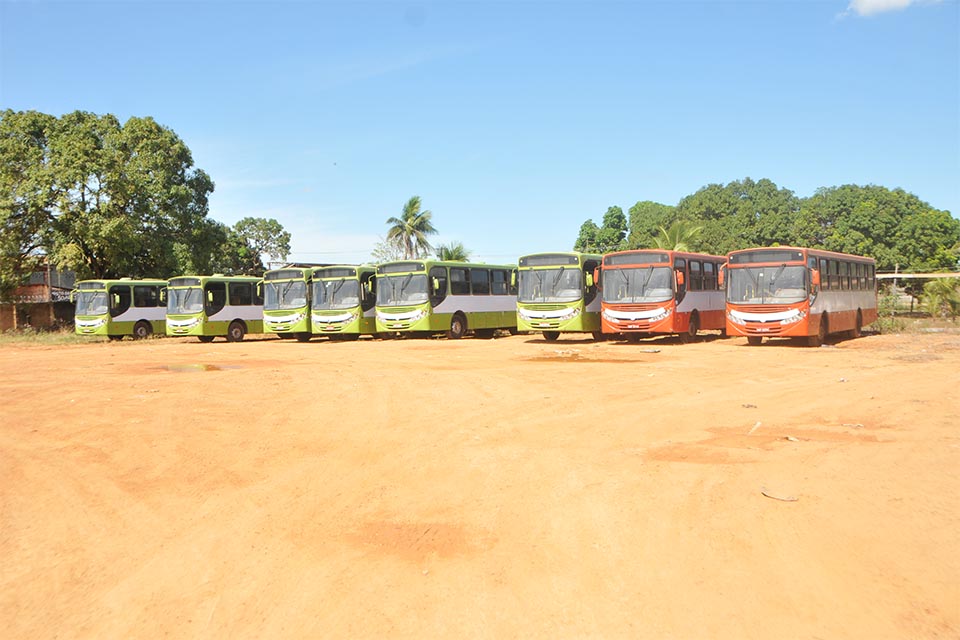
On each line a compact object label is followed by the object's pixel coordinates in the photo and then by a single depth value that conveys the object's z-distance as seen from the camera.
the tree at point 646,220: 68.19
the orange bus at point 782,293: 20.27
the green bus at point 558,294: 23.50
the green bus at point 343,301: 27.64
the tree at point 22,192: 33.06
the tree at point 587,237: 72.12
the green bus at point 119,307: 31.81
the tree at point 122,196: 33.34
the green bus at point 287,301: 28.59
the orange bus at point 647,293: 21.97
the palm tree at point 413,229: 56.62
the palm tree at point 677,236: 43.50
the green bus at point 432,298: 26.58
